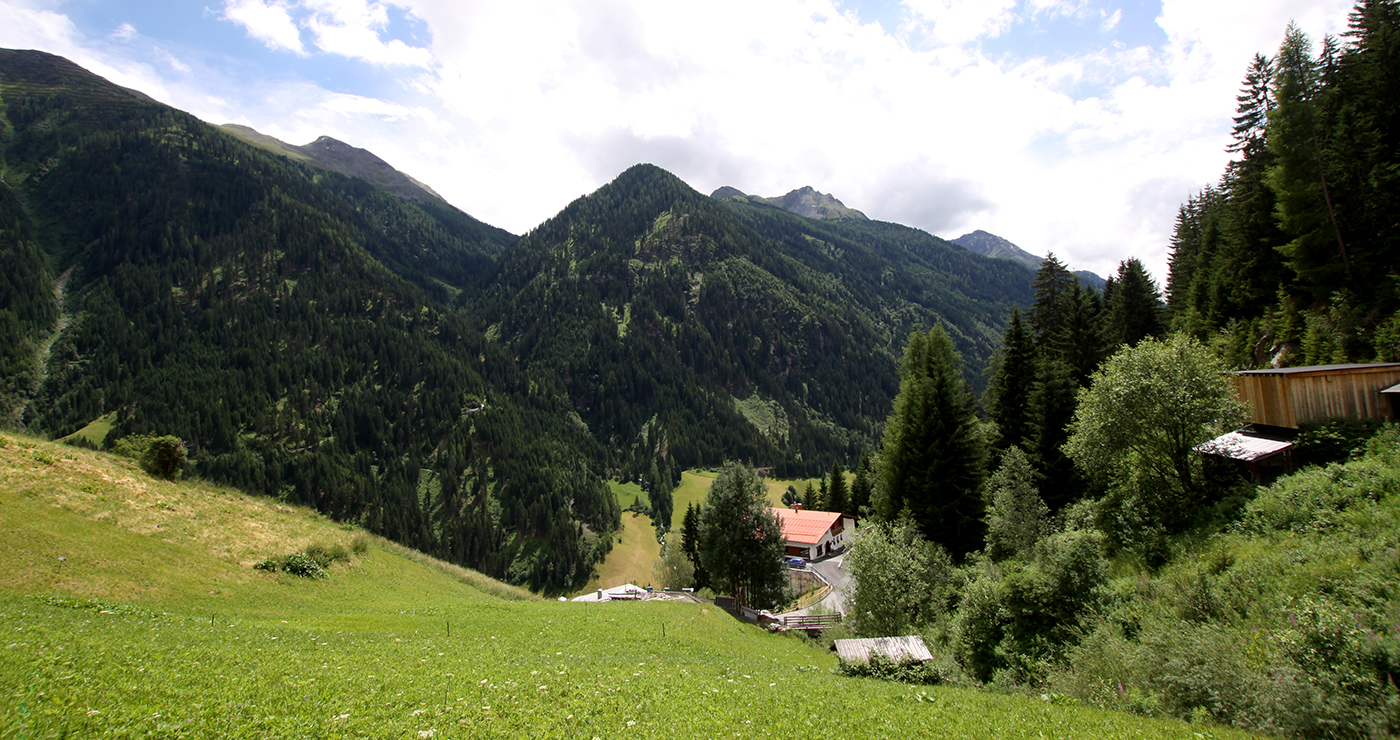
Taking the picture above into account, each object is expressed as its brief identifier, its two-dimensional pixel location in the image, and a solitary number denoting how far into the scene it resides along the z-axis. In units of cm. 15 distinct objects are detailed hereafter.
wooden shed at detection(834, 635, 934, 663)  2031
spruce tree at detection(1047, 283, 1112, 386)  4353
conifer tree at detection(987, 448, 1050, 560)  3216
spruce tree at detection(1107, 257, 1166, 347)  5112
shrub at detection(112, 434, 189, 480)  3906
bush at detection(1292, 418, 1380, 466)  2230
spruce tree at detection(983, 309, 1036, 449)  4322
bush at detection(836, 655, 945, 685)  1894
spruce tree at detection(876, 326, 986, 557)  3969
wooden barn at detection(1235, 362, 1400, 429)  2283
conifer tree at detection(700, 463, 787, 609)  4838
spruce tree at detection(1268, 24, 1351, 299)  3462
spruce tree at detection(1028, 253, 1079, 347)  4906
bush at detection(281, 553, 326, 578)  2950
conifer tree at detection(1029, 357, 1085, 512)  3706
